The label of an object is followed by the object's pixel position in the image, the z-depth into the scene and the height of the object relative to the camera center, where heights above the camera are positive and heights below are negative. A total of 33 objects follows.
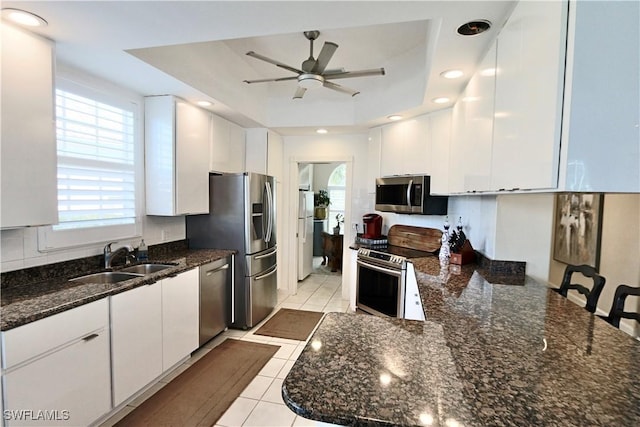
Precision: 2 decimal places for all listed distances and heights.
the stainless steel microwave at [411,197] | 3.24 +0.05
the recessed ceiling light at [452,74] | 2.15 +0.92
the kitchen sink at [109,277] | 2.28 -0.63
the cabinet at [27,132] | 1.61 +0.33
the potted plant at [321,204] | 7.01 -0.10
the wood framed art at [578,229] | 3.58 -0.29
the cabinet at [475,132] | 1.74 +0.50
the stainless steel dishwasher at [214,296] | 2.92 -0.99
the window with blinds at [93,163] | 2.17 +0.24
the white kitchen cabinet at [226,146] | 3.47 +0.62
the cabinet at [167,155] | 2.84 +0.38
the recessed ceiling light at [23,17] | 1.54 +0.90
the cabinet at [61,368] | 1.46 -0.92
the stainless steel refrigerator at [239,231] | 3.34 -0.37
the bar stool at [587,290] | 1.82 -0.51
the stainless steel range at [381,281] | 2.85 -0.80
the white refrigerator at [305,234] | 4.91 -0.56
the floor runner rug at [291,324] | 3.35 -1.46
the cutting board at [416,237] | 3.29 -0.40
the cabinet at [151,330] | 2.00 -1.00
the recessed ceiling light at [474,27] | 1.55 +0.91
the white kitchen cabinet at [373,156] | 3.89 +0.57
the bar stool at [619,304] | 1.66 -0.53
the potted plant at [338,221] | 6.15 -0.49
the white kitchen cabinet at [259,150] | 4.20 +0.66
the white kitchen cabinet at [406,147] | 3.29 +0.62
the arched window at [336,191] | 7.61 +0.23
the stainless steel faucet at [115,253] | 2.41 -0.48
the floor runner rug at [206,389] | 2.05 -1.47
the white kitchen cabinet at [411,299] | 2.44 -0.81
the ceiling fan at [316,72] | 2.36 +1.00
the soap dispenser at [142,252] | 2.71 -0.50
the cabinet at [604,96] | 0.94 +0.35
